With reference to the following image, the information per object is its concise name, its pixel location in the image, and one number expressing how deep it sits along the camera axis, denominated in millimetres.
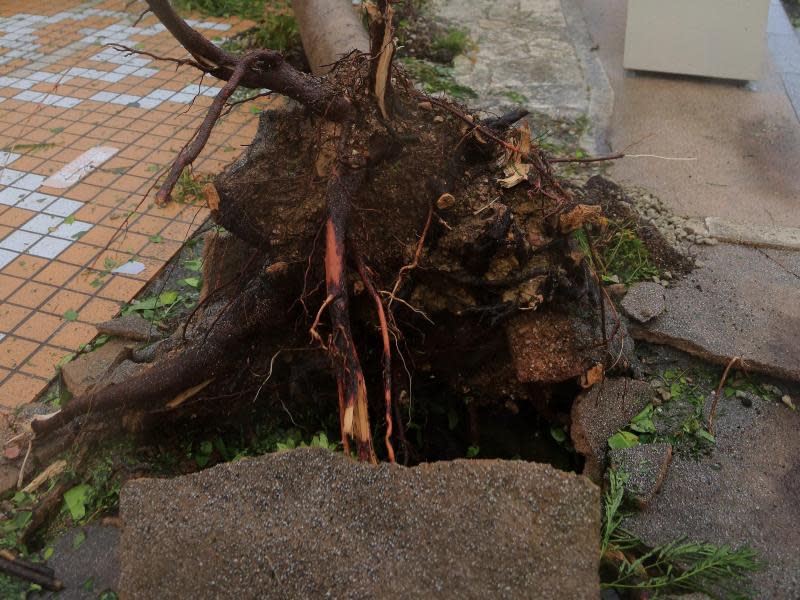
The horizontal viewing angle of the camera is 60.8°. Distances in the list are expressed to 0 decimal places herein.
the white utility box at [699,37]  5219
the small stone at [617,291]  3107
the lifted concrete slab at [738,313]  2816
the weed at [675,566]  2035
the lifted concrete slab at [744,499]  2143
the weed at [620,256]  3277
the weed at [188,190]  4195
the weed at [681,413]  2498
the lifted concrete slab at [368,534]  1612
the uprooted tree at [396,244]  2428
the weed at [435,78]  5055
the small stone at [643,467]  2277
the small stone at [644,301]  2961
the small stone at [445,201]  2416
